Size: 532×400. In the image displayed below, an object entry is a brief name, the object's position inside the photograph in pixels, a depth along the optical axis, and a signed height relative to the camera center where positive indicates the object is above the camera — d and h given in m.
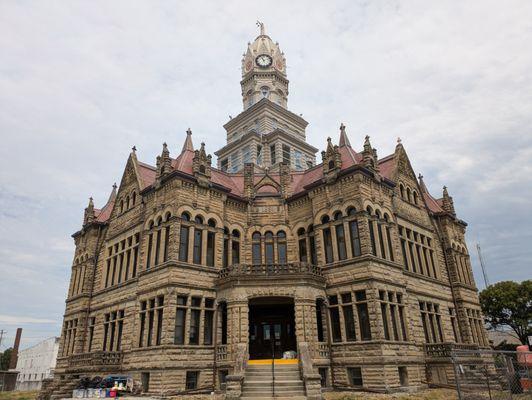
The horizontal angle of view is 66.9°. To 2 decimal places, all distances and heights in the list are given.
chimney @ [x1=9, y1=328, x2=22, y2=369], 66.06 +4.04
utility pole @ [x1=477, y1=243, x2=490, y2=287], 84.62 +17.25
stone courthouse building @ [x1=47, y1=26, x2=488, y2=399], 22.41 +4.99
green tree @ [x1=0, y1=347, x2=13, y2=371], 94.56 +3.09
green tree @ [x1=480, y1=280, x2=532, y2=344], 46.97 +5.47
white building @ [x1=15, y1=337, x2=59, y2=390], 69.56 +1.90
